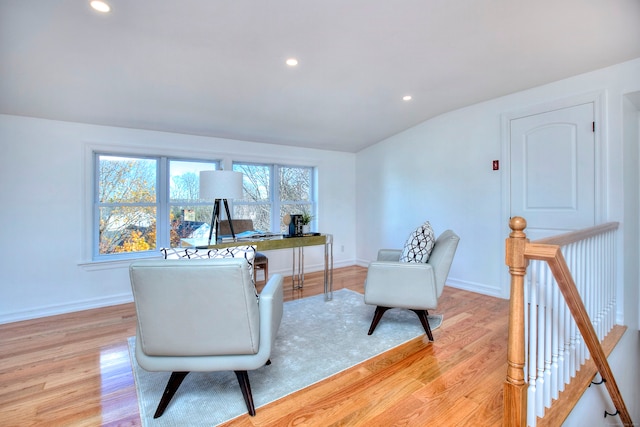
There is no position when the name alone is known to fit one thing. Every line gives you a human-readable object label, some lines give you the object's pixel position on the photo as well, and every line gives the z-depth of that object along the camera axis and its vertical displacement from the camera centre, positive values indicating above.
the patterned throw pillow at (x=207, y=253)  1.66 -0.22
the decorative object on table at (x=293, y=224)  3.22 -0.11
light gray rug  1.65 -1.06
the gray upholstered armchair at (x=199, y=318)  1.43 -0.53
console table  2.70 -0.28
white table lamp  2.55 +0.26
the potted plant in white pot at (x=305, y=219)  3.29 -0.06
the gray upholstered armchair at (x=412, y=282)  2.39 -0.57
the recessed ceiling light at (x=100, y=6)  1.78 +1.27
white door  2.85 +0.45
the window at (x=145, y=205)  3.44 +0.12
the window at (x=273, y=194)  4.41 +0.32
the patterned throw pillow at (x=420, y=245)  2.54 -0.28
